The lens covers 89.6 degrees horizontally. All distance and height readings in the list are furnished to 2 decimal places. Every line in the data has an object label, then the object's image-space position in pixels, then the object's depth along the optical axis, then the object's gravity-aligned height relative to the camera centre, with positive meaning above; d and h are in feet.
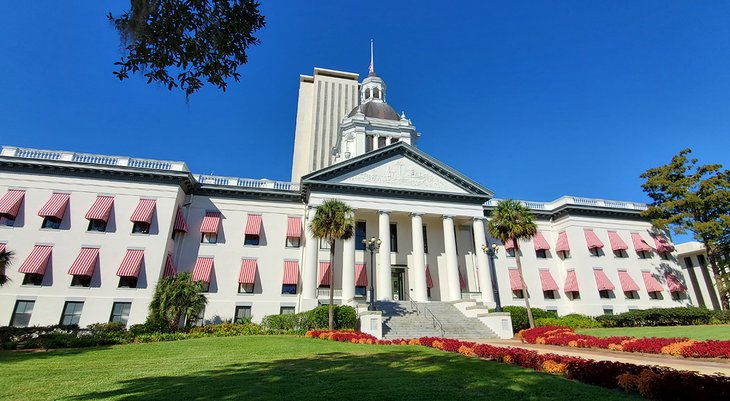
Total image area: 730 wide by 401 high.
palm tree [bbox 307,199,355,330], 80.64 +20.32
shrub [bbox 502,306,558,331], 92.32 +0.48
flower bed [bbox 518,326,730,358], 42.04 -3.30
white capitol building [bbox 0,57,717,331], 85.20 +20.68
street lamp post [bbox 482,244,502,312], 110.30 +11.26
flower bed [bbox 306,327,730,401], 20.84 -3.68
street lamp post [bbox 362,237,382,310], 84.53 +16.22
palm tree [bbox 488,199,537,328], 88.07 +22.03
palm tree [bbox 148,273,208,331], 73.82 +4.01
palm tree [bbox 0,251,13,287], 62.90 +9.48
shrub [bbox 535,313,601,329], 94.17 -0.61
